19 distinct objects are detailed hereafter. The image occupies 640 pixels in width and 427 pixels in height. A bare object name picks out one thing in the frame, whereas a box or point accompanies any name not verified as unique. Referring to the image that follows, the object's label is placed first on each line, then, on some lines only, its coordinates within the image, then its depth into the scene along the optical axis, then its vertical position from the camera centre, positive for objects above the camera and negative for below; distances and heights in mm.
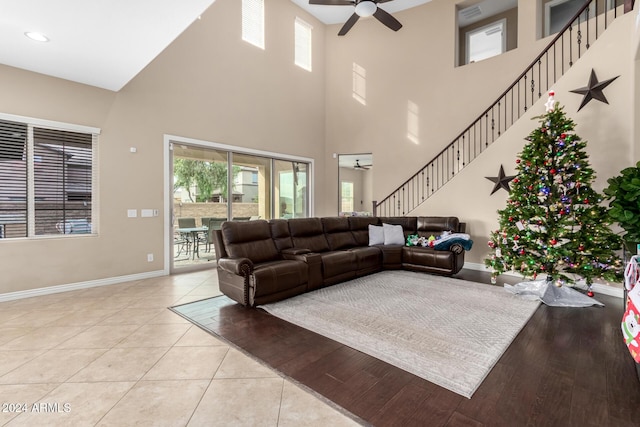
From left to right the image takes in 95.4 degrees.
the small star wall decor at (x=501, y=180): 4888 +579
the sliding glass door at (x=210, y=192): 5395 +429
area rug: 2164 -1081
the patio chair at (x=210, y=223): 5691 -203
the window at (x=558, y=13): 6148 +4306
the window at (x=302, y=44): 7535 +4477
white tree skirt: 3449 -1002
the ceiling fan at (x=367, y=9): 4410 +3283
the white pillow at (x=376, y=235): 5539 -408
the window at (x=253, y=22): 6301 +4253
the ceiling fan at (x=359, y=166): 11319 +1970
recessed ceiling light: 3031 +1862
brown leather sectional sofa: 3422 -608
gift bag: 1604 -627
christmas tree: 3332 -33
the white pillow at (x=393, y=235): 5469 -402
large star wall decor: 3902 +1720
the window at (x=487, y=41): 6934 +4234
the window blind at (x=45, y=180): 3779 +450
